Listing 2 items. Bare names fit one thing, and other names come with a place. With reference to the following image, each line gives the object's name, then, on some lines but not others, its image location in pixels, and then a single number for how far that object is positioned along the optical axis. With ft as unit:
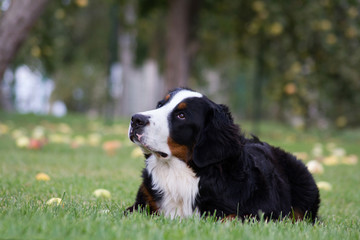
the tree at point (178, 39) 89.25
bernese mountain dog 21.67
